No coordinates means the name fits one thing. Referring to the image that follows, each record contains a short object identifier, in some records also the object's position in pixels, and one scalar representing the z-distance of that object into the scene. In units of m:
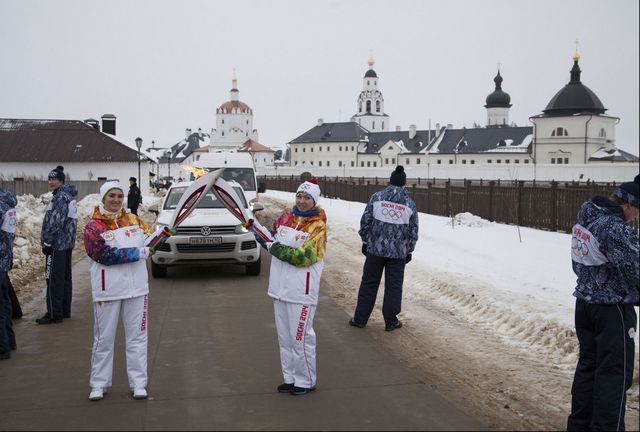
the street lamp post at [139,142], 39.42
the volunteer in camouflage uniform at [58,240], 8.27
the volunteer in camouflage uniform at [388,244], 8.07
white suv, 11.66
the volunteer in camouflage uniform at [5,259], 6.75
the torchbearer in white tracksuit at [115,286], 5.31
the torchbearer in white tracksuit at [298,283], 5.45
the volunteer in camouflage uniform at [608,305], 4.45
